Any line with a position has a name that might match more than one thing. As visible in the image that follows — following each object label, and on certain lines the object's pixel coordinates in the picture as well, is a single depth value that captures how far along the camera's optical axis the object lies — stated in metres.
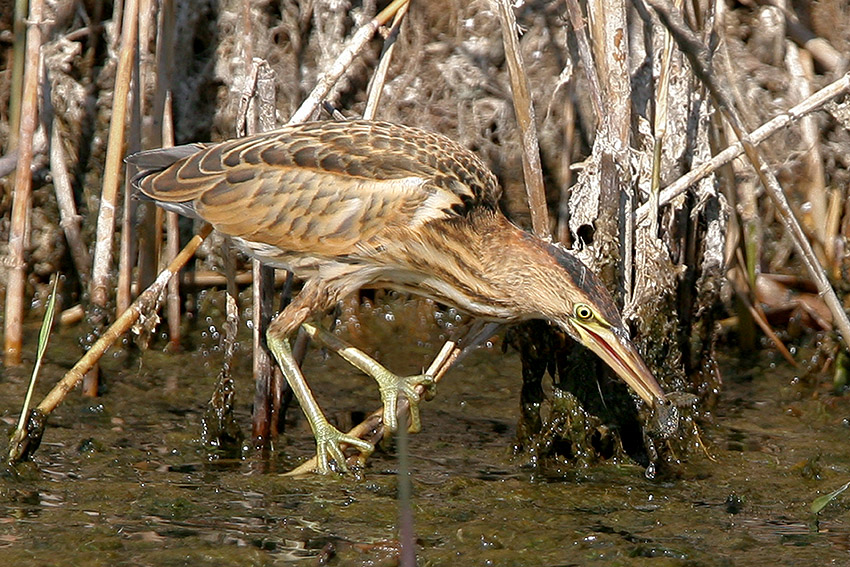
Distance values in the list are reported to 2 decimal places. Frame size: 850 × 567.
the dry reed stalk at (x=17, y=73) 10.25
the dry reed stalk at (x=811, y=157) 11.52
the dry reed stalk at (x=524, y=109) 8.76
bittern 8.77
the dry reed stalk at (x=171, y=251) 10.95
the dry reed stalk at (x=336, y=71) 9.40
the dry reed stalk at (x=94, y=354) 8.37
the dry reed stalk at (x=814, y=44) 11.74
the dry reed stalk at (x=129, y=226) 10.12
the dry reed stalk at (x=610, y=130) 8.50
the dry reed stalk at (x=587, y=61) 8.65
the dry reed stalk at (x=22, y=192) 9.36
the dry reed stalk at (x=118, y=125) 9.65
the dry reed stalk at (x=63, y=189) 11.33
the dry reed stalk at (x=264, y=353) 9.27
